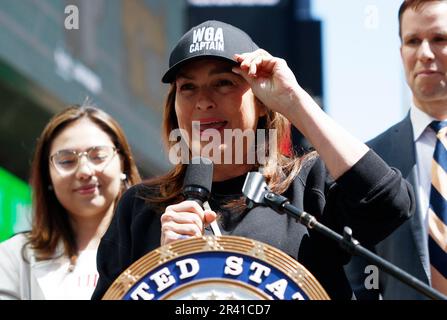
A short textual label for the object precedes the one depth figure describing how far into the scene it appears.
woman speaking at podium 6.63
